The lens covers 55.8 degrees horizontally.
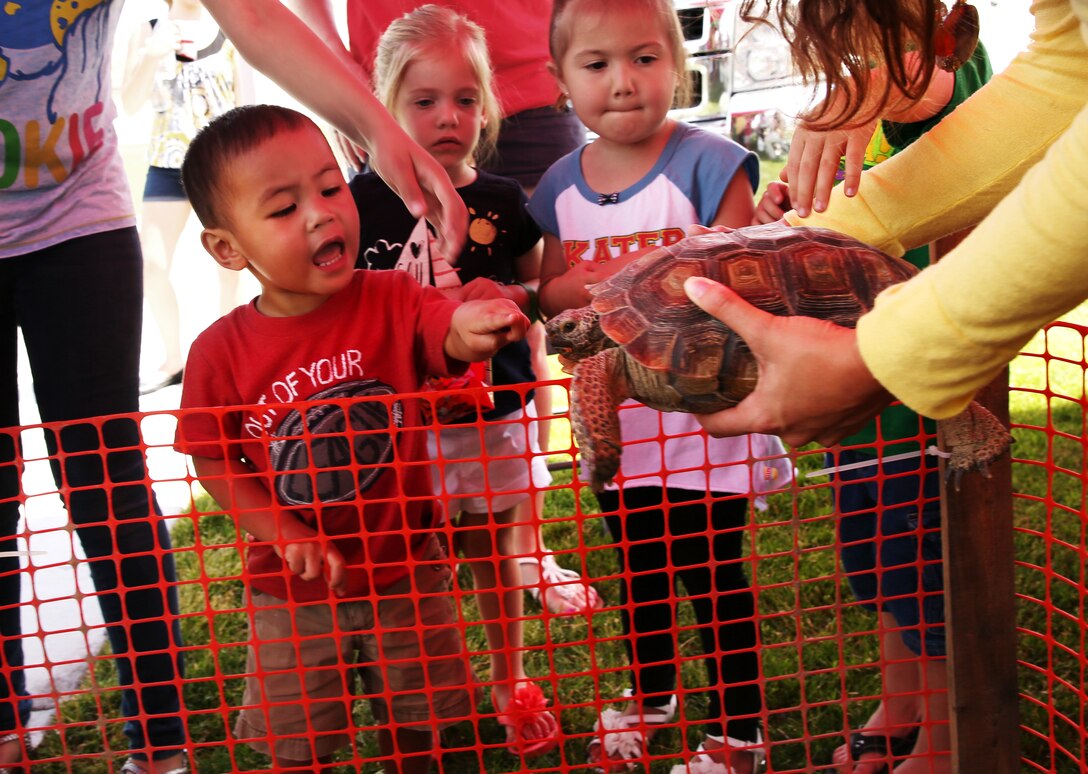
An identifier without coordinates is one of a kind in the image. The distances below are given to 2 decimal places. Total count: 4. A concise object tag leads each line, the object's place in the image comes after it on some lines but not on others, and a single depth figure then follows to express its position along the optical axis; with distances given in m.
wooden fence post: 1.97
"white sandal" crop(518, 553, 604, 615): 3.60
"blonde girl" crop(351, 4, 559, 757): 2.82
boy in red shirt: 2.18
